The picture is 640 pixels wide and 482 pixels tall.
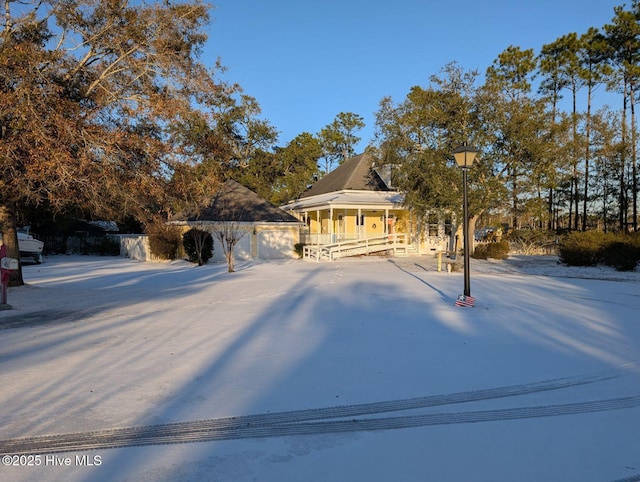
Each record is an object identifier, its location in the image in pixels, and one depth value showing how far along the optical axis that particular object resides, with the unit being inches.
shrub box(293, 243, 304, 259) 1151.0
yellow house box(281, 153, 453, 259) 1136.2
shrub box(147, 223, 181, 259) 1073.5
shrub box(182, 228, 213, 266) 973.8
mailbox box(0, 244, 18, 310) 400.8
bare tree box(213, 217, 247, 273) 995.3
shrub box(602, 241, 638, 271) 743.1
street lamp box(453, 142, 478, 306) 417.7
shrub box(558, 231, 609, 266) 783.7
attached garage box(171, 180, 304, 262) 1073.5
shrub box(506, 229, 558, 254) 1218.6
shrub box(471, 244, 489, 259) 1033.2
